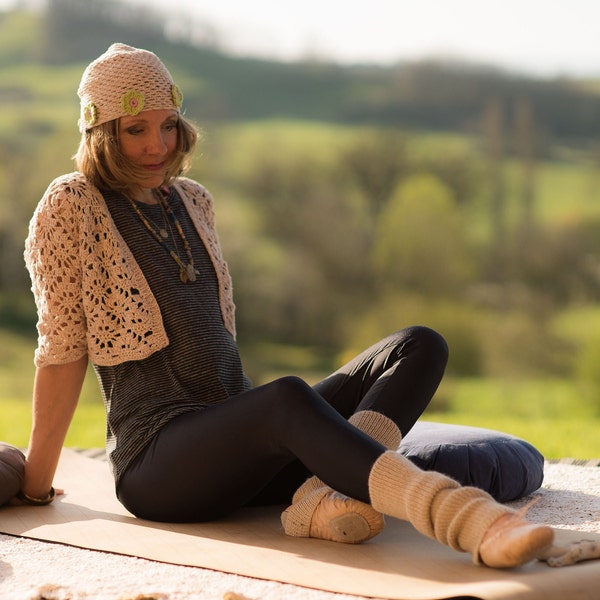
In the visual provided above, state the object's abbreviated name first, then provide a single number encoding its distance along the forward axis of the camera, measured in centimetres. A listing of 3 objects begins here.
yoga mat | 215
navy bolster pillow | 315
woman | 255
